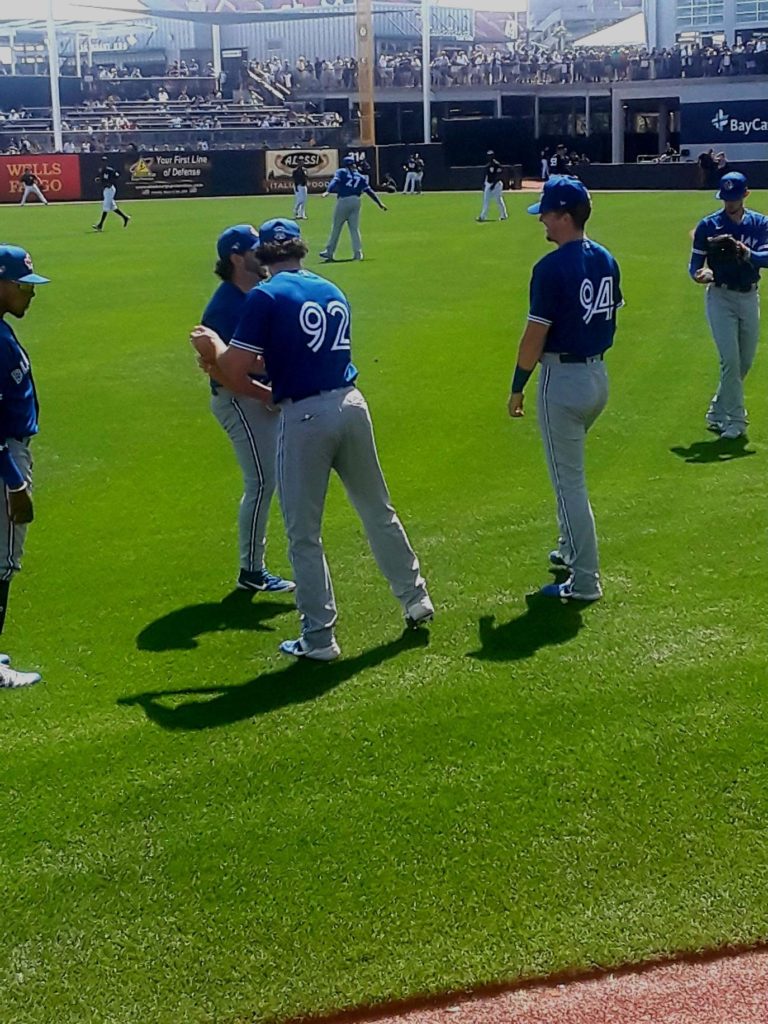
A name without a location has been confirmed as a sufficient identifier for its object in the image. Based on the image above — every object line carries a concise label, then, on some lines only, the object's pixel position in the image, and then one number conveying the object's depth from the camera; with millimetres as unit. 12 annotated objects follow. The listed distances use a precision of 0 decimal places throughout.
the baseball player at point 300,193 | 33125
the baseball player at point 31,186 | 40406
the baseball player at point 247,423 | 6770
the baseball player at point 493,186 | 31656
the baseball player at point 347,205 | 22703
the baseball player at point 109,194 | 32531
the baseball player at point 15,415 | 5684
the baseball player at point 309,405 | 5641
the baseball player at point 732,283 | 9914
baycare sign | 54969
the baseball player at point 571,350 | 6309
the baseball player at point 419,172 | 45562
